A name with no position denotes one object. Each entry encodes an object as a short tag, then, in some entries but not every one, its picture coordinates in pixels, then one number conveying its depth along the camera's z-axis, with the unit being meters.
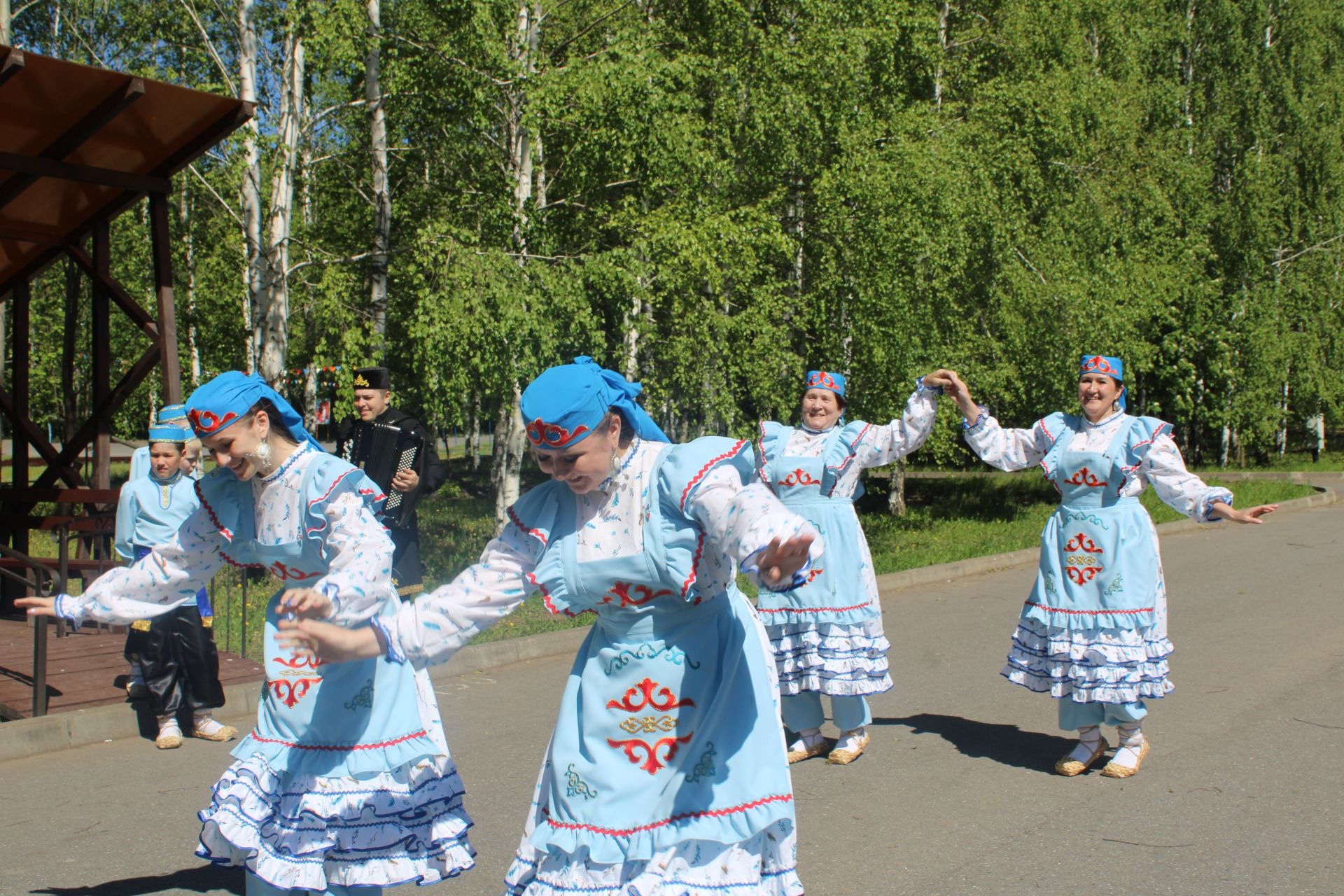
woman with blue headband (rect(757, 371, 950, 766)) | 6.20
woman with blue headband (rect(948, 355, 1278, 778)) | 5.90
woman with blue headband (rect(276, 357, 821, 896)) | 3.01
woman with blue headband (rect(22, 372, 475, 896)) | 3.43
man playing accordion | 7.64
